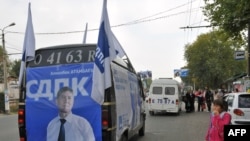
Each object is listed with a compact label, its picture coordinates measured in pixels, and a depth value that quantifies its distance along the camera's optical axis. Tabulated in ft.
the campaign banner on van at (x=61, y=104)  14.91
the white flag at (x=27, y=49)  15.78
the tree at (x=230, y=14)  36.01
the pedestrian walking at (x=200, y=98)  56.28
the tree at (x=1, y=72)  158.45
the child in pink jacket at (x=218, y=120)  13.14
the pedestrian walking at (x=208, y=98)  54.84
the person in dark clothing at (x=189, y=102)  54.78
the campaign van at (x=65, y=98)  14.92
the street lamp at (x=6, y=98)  71.44
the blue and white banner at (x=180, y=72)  144.63
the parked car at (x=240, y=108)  27.17
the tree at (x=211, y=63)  120.33
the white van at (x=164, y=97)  48.86
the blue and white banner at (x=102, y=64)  14.33
